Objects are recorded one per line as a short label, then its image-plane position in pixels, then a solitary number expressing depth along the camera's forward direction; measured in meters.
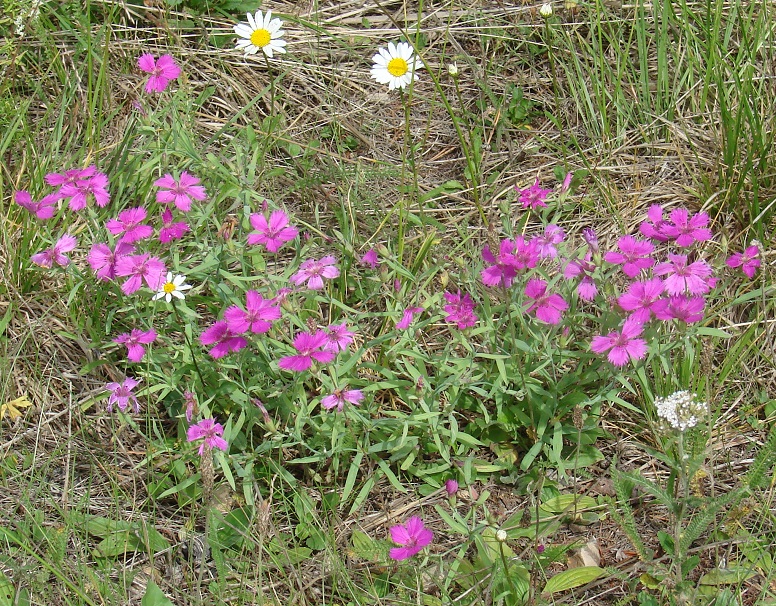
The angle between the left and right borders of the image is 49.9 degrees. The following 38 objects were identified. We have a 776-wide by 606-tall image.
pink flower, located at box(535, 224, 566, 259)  2.31
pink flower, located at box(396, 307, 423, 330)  2.31
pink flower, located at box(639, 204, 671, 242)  2.23
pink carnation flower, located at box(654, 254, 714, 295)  2.05
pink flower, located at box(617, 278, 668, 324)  2.01
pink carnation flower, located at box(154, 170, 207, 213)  2.31
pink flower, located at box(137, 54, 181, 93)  2.51
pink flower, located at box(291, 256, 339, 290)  2.21
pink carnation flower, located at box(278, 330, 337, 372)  2.01
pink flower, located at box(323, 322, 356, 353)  2.15
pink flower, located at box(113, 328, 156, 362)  2.24
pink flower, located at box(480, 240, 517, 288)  2.02
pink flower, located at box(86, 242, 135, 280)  2.21
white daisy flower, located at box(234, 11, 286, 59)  2.65
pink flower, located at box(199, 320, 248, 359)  2.10
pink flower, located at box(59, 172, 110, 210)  2.29
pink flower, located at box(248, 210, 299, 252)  2.25
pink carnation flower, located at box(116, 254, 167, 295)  2.17
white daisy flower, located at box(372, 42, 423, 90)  2.70
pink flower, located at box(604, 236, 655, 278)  2.12
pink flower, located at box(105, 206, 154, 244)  2.24
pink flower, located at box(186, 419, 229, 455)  2.10
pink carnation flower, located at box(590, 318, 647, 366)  2.00
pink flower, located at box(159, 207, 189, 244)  2.36
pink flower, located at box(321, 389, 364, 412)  2.08
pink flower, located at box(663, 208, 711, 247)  2.19
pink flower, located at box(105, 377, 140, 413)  2.29
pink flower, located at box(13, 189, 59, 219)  2.31
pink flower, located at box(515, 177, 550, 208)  2.53
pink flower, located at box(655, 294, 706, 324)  1.99
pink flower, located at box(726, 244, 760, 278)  2.24
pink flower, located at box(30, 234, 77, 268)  2.24
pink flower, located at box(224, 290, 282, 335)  2.02
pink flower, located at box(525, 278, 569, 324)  2.12
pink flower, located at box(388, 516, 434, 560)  1.96
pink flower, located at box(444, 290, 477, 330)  2.27
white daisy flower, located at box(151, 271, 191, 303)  2.24
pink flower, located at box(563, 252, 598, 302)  2.14
